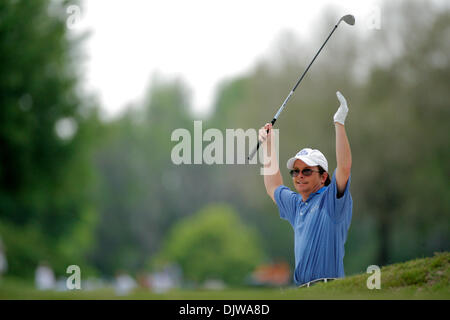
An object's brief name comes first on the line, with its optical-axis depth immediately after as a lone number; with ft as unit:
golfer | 37.52
